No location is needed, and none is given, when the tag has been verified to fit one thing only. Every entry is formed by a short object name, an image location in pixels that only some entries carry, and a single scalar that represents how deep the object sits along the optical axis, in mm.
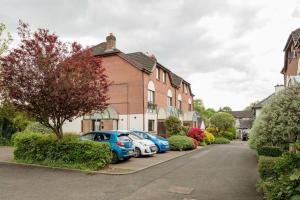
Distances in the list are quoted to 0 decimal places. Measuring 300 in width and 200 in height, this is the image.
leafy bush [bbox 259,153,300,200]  5566
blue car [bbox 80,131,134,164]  13828
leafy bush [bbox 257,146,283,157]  12571
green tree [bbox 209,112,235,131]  50000
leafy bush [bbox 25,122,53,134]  24367
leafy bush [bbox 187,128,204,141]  29806
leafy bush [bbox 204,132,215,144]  33906
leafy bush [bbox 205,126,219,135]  47900
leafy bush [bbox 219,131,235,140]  49791
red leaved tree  12203
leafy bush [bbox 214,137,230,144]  39569
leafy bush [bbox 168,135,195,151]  22797
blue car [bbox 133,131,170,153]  19894
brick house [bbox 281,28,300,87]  16700
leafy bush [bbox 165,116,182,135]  27517
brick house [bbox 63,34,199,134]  26328
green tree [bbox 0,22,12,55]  24472
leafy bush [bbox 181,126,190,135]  28269
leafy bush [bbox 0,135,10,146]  24953
